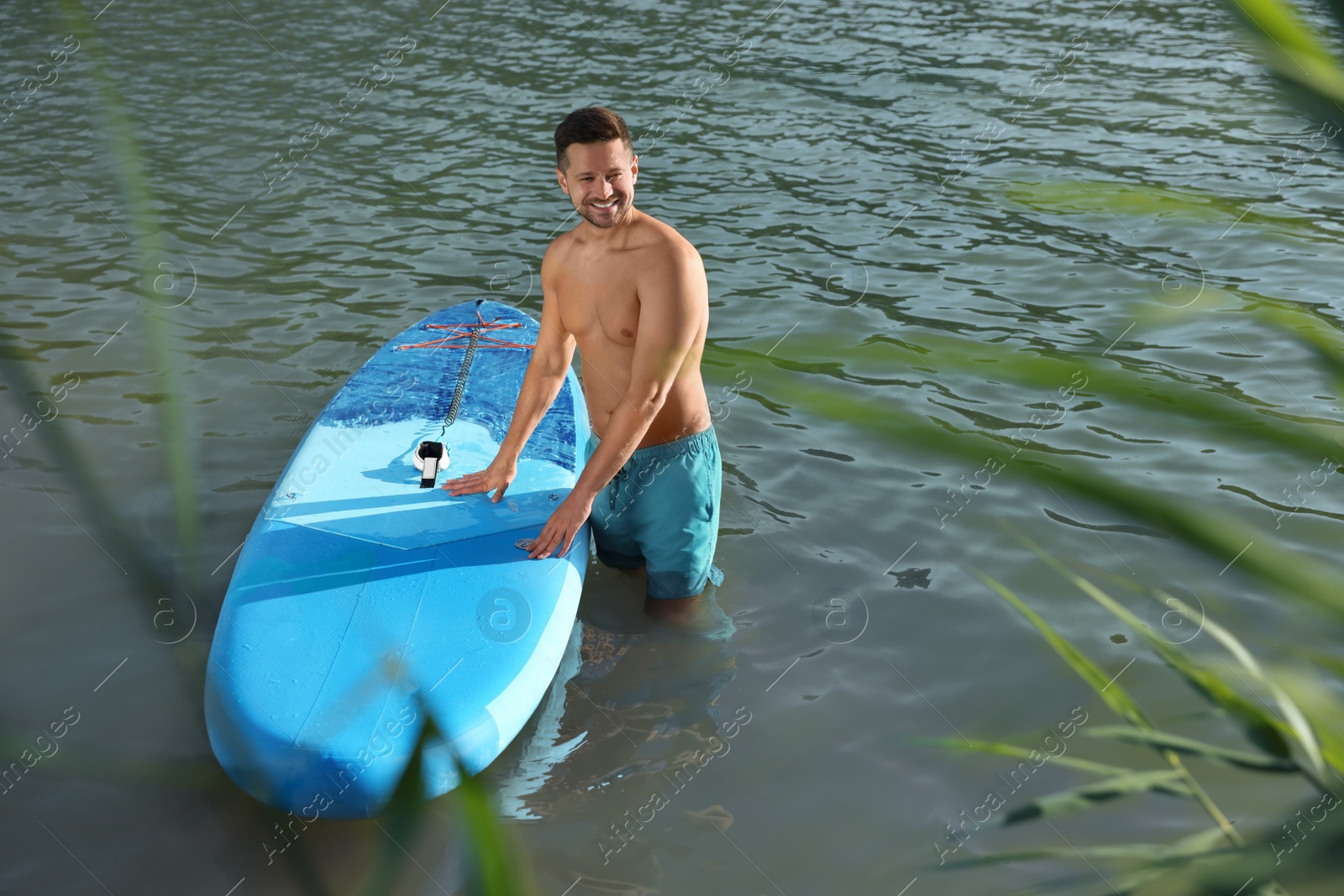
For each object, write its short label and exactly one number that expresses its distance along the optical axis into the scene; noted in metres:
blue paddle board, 2.67
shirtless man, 2.88
